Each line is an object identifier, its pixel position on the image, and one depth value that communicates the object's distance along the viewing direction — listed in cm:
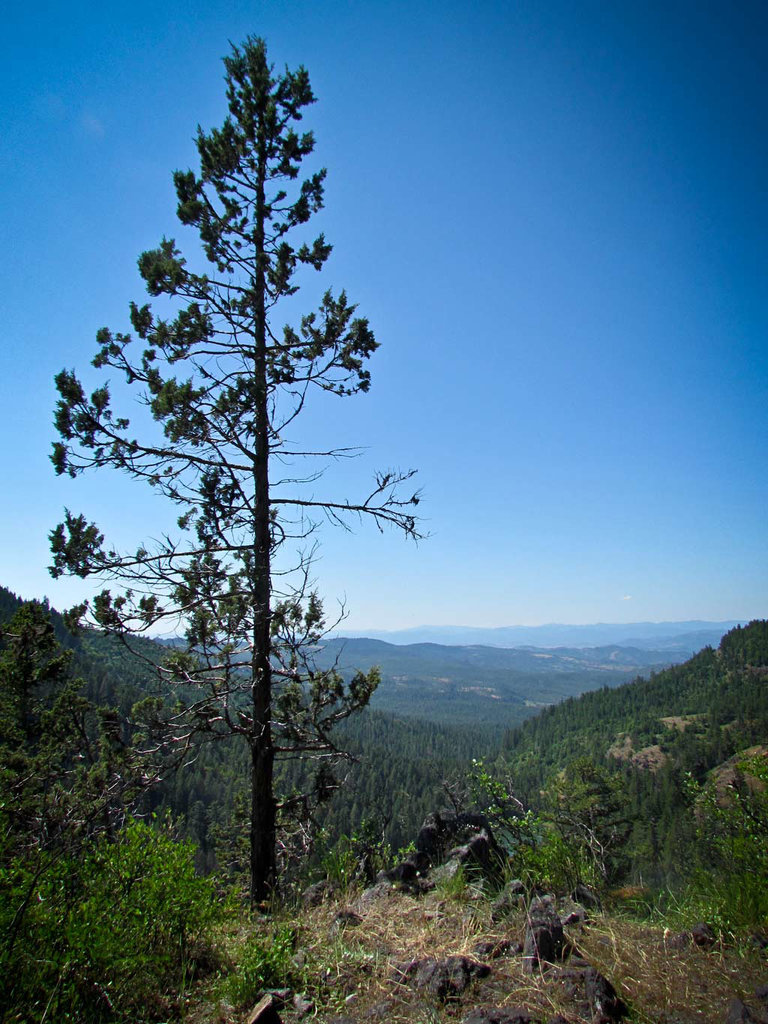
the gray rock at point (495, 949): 302
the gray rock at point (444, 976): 268
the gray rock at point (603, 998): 228
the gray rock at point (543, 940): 284
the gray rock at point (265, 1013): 249
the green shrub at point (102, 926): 231
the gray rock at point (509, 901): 353
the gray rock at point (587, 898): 363
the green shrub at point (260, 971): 274
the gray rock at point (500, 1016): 232
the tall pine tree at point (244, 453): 691
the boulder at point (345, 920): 379
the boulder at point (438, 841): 591
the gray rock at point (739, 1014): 211
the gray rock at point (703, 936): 286
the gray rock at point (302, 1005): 267
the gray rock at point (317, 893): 527
